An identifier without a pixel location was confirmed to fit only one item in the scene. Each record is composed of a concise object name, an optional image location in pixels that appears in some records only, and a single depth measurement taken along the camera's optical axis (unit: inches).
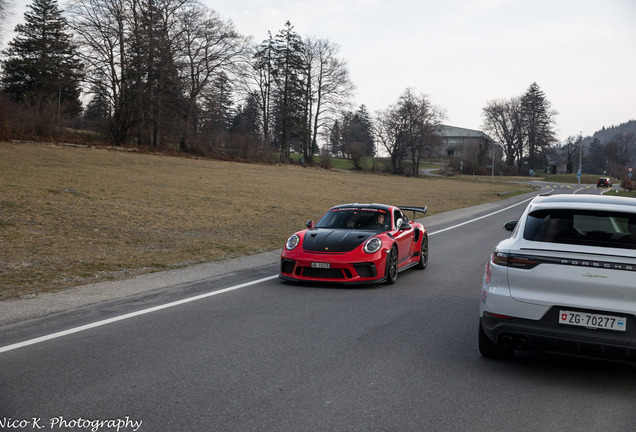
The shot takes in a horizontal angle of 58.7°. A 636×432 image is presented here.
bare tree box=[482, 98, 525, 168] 4658.0
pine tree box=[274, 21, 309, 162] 2659.9
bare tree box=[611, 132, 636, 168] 6008.9
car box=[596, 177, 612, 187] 3284.9
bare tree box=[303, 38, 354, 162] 2768.2
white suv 181.9
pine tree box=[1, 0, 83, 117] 1609.3
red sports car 358.0
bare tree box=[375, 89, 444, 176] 3282.5
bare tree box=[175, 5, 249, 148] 1827.0
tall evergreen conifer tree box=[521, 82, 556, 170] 4576.8
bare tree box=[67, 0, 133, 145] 1578.5
